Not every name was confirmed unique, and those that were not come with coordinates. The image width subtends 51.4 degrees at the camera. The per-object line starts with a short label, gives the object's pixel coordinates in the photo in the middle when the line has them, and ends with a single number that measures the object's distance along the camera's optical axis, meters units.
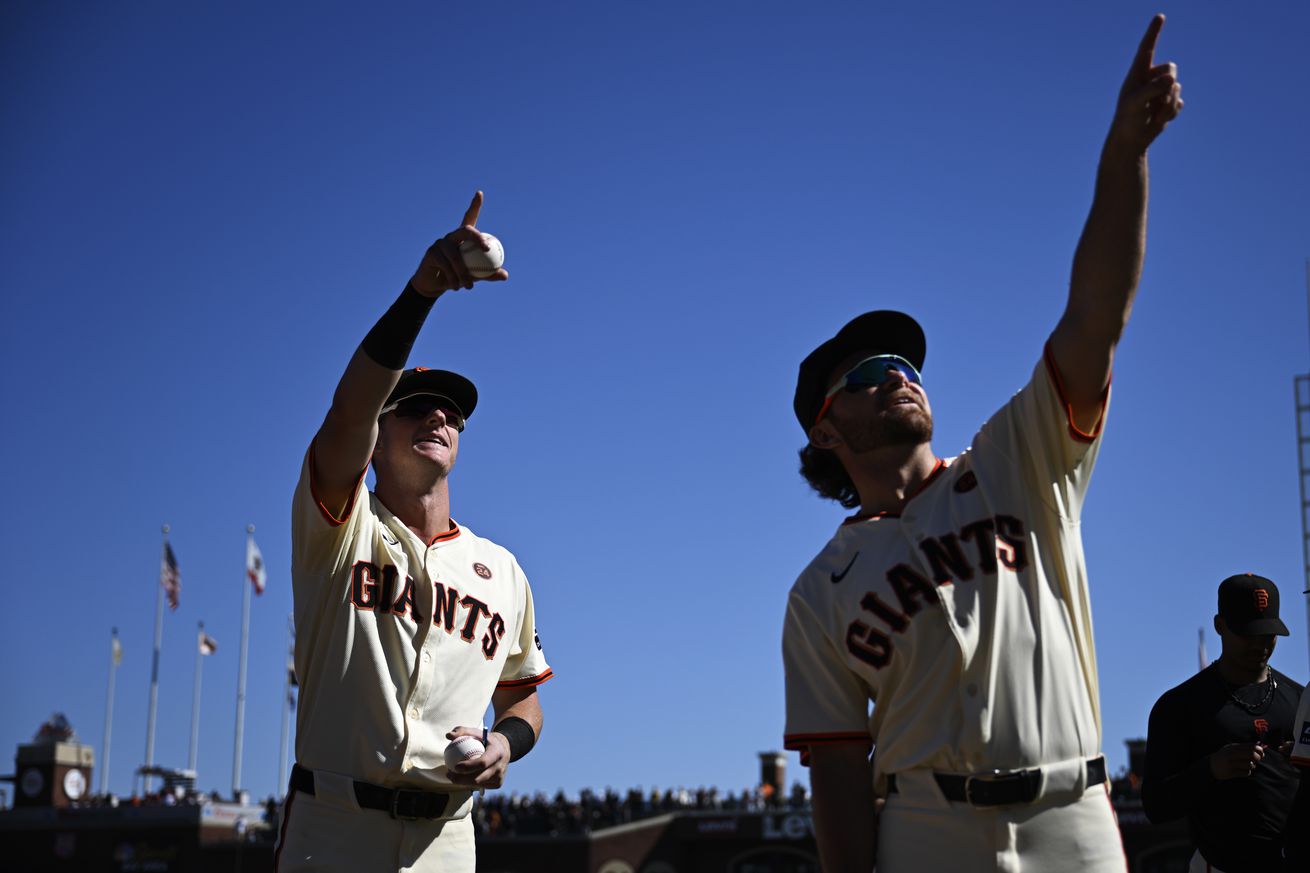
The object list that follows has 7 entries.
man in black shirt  6.27
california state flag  49.78
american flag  48.03
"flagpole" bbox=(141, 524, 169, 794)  51.88
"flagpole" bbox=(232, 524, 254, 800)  50.78
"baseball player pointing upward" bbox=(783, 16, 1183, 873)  3.80
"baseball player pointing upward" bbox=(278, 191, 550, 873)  4.91
